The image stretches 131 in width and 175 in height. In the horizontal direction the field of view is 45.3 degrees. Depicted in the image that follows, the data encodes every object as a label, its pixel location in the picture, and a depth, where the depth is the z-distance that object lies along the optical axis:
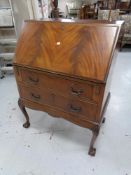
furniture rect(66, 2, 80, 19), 7.19
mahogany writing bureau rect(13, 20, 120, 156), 1.02
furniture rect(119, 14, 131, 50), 3.87
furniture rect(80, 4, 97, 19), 6.02
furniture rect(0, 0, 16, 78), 2.42
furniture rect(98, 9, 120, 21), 3.94
